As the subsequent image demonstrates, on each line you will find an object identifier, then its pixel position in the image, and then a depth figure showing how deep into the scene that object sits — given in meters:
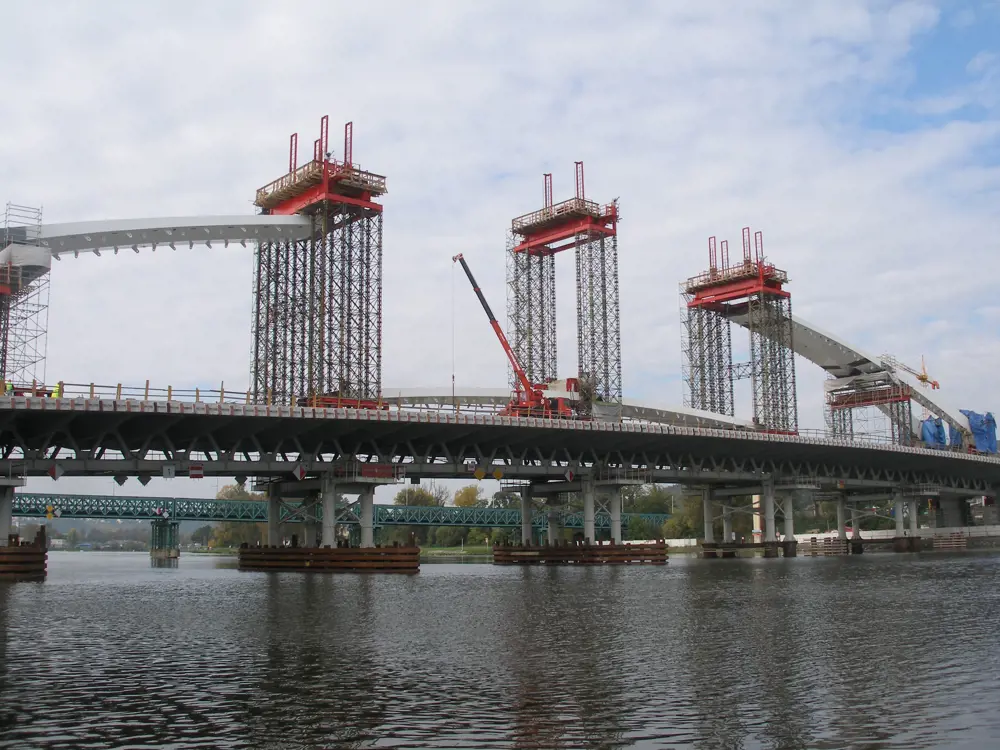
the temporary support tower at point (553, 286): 116.25
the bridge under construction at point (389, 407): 72.62
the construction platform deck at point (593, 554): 96.38
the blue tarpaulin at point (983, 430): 169.25
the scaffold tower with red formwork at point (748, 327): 142.25
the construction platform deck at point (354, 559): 77.44
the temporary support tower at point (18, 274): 83.75
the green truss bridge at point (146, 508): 176.50
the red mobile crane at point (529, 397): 102.84
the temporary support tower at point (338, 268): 90.50
